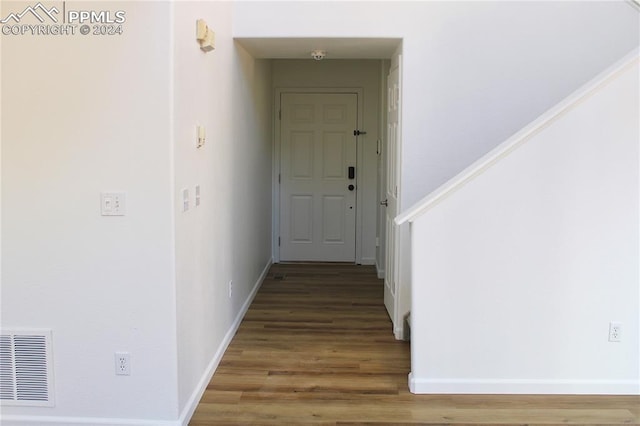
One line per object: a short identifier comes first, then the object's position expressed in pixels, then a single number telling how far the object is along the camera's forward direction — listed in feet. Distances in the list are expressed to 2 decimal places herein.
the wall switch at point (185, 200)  8.93
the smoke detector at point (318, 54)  14.26
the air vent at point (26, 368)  8.64
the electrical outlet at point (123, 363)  8.67
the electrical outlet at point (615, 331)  10.18
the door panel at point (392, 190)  13.58
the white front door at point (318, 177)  21.42
